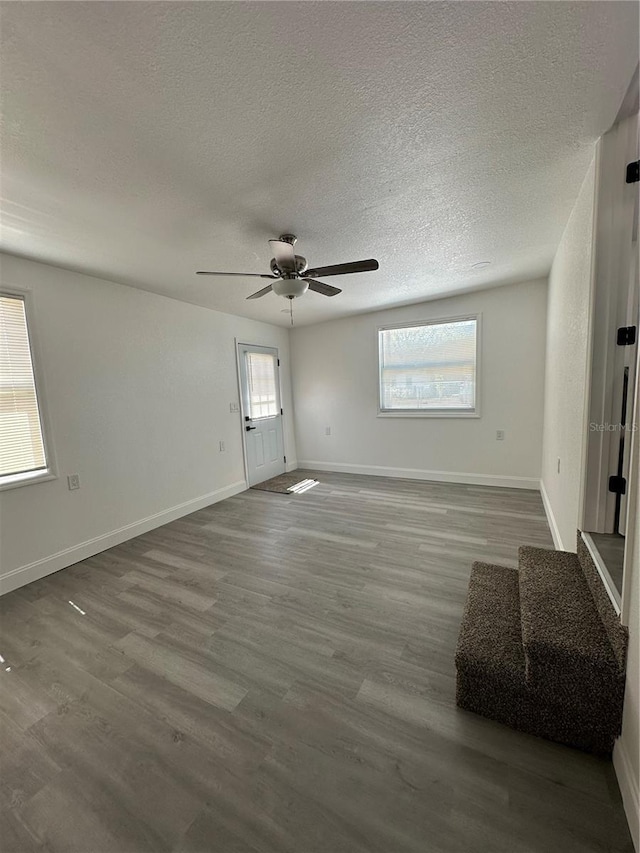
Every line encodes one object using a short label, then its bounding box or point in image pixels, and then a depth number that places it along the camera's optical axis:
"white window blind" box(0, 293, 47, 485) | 2.59
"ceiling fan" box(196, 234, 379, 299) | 2.27
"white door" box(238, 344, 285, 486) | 5.01
